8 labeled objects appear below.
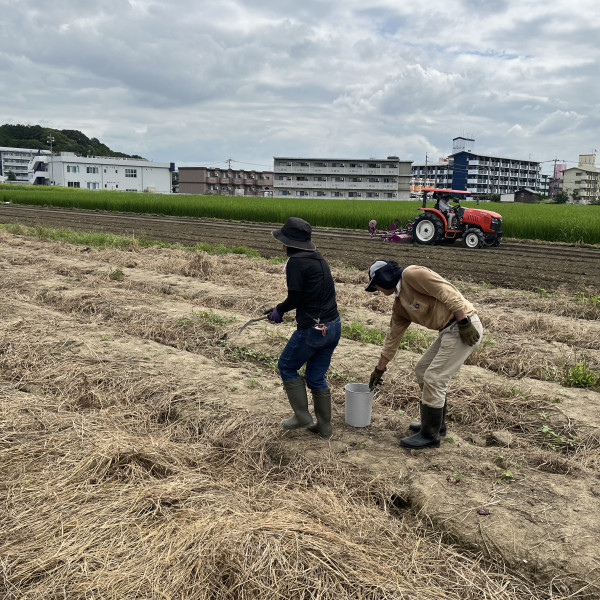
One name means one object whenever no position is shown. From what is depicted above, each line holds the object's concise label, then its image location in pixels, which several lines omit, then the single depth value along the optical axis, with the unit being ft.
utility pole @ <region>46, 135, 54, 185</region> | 268.70
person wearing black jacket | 12.92
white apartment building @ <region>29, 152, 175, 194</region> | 262.88
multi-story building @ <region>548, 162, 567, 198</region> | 368.68
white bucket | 14.34
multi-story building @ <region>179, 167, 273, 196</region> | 288.71
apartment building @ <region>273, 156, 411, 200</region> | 244.01
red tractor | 53.88
